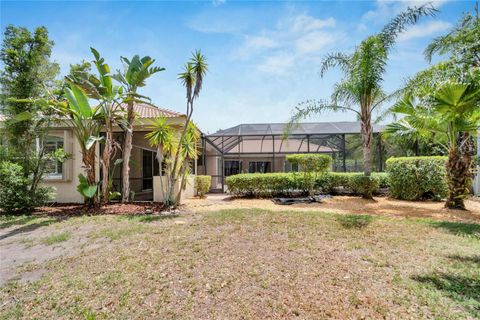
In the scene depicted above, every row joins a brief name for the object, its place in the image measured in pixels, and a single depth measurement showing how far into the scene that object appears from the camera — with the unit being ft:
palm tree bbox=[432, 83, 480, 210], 24.93
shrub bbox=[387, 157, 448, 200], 36.27
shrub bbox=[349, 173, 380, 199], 37.40
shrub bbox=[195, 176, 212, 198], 43.42
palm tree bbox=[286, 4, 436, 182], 34.58
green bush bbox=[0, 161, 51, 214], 27.30
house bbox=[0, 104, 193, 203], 35.17
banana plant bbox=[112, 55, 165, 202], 28.94
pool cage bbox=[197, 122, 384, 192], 54.65
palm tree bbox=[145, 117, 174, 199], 29.55
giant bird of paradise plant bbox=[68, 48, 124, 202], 28.35
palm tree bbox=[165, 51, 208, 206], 28.43
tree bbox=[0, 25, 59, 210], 28.81
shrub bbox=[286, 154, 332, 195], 39.22
